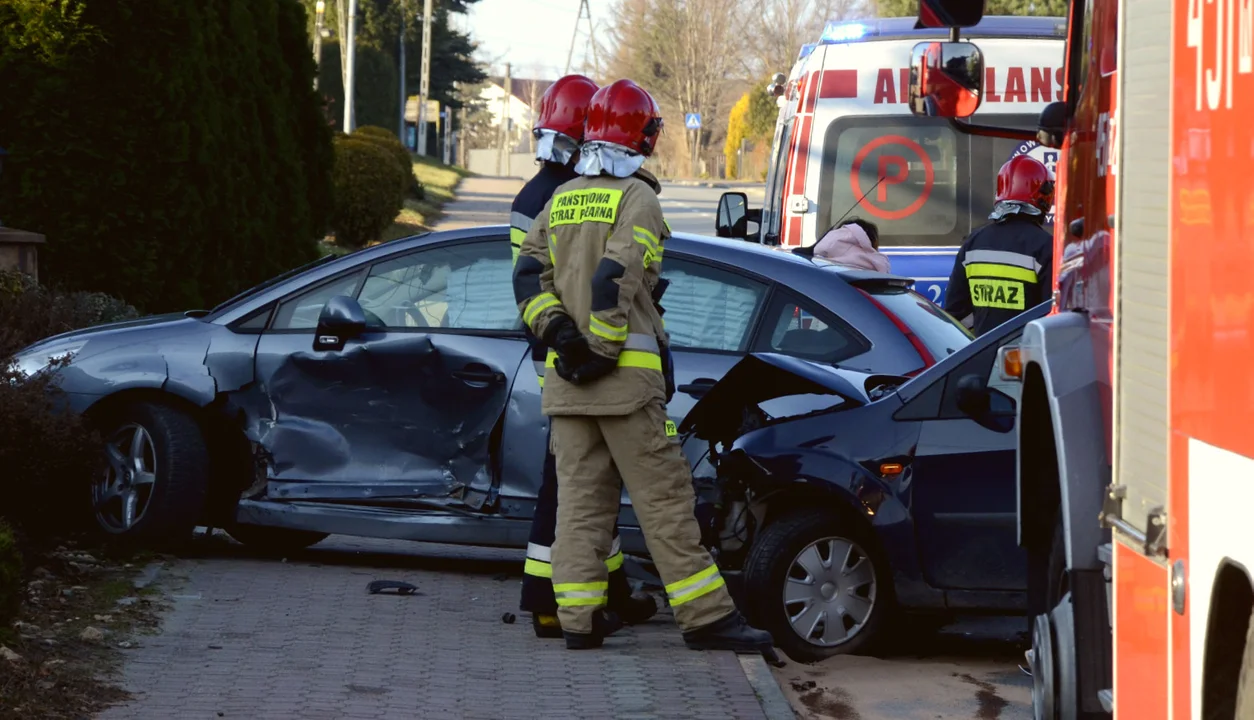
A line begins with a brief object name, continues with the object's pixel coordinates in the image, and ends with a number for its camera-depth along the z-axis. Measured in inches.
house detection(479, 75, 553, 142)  6122.1
